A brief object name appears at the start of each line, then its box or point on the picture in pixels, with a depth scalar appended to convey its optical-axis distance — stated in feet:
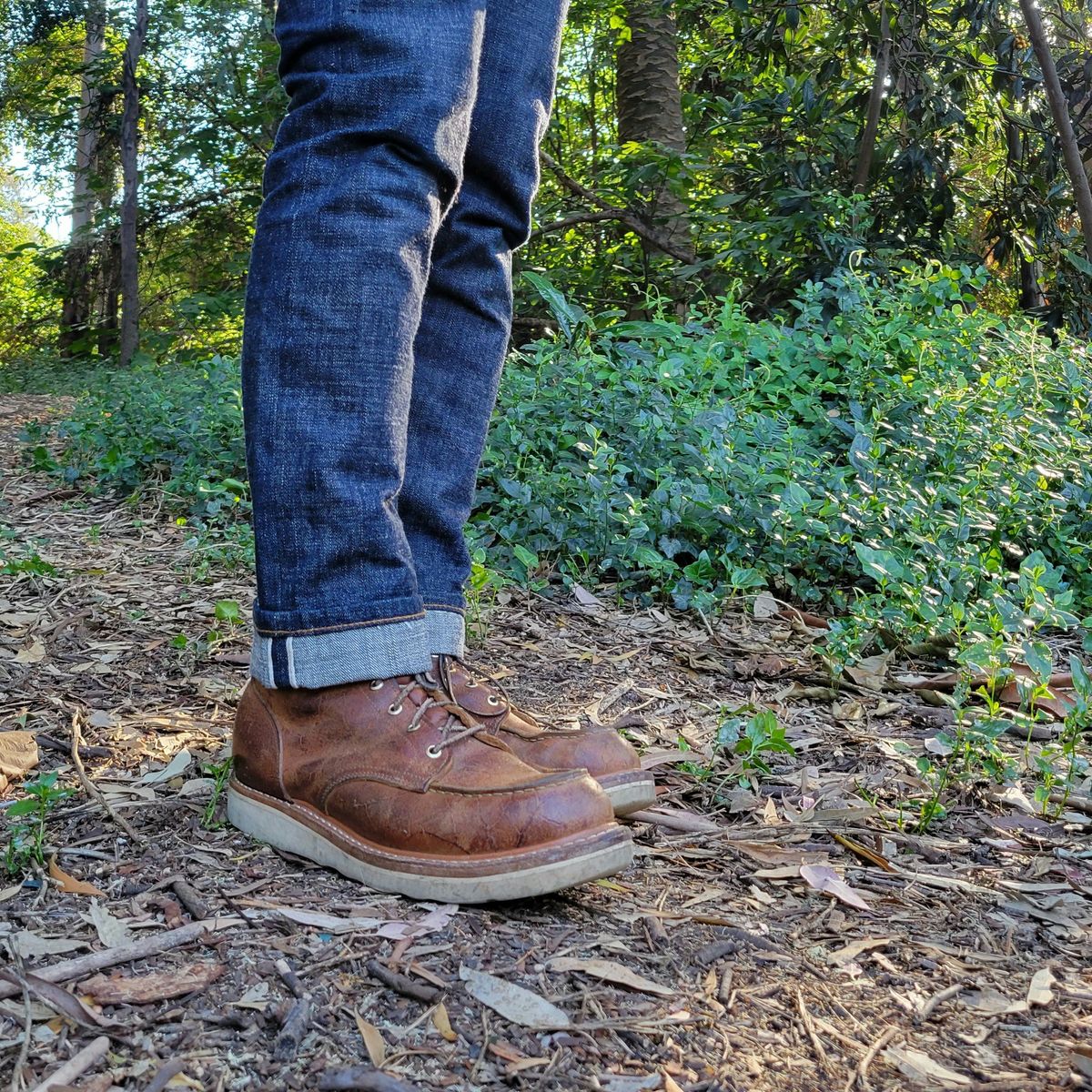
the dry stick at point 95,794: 4.19
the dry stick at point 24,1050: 2.67
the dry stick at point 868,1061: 2.92
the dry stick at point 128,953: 3.13
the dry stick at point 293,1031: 2.87
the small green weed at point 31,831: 3.84
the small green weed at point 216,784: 4.37
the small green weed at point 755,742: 5.42
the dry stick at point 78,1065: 2.67
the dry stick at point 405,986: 3.15
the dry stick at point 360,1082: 2.70
